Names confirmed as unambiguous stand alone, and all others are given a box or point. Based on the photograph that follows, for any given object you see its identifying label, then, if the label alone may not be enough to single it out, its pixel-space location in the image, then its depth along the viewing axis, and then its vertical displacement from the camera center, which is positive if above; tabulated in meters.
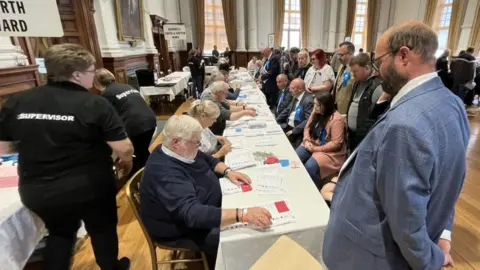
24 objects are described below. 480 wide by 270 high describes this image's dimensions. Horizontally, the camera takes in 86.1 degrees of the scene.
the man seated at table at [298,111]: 3.00 -0.80
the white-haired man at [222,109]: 2.87 -0.77
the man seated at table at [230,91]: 4.08 -0.83
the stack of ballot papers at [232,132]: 2.56 -0.84
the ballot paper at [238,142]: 2.25 -0.84
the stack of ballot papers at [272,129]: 2.55 -0.83
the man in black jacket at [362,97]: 2.27 -0.50
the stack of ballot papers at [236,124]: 2.83 -0.85
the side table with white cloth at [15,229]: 1.20 -0.83
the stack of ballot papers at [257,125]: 2.76 -0.84
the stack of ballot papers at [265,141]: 2.24 -0.83
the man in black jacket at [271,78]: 5.39 -0.72
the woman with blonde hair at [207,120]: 2.11 -0.58
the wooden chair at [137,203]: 1.40 -0.82
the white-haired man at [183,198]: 1.24 -0.75
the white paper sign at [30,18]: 1.56 +0.21
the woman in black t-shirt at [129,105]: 2.52 -0.54
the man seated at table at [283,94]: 3.77 -0.73
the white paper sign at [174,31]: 7.67 +0.44
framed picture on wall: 5.44 +0.65
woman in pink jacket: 2.33 -0.91
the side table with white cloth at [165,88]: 5.56 -0.85
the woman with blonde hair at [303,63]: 4.07 -0.32
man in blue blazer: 0.71 -0.35
